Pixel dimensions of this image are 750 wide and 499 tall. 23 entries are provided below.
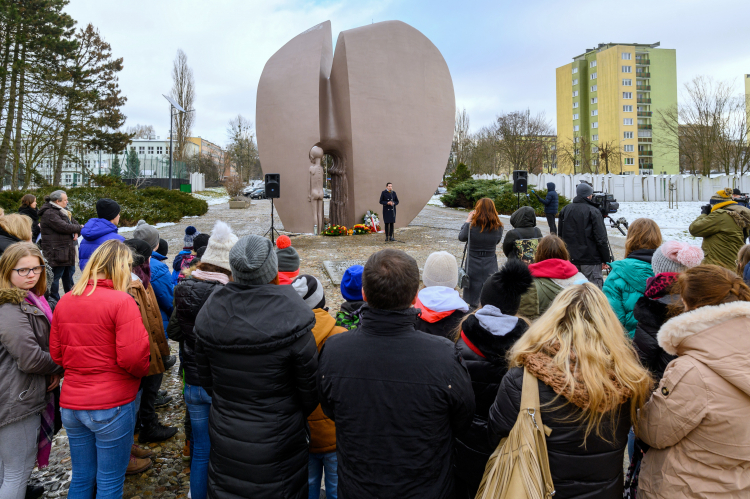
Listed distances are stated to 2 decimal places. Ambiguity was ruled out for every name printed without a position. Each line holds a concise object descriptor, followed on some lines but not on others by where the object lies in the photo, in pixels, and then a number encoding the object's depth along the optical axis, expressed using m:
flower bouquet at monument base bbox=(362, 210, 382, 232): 13.02
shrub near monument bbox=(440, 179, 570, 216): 18.16
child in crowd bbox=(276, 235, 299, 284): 2.63
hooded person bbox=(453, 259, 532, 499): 1.79
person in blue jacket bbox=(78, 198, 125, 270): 4.47
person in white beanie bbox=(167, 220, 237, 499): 2.43
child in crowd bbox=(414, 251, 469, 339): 2.21
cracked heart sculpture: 12.07
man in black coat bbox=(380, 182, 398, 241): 11.21
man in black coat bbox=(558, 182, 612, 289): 4.84
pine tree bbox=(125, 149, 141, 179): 28.17
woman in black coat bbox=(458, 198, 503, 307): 4.81
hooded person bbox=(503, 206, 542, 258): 4.42
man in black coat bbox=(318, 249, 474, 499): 1.58
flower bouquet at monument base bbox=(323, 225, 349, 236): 12.56
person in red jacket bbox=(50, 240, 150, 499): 2.11
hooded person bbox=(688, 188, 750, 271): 4.30
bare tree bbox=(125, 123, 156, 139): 61.06
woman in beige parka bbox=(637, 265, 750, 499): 1.45
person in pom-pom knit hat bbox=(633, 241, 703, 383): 2.07
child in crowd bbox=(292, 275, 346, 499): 2.12
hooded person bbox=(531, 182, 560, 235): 11.25
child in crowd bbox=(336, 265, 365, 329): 2.41
